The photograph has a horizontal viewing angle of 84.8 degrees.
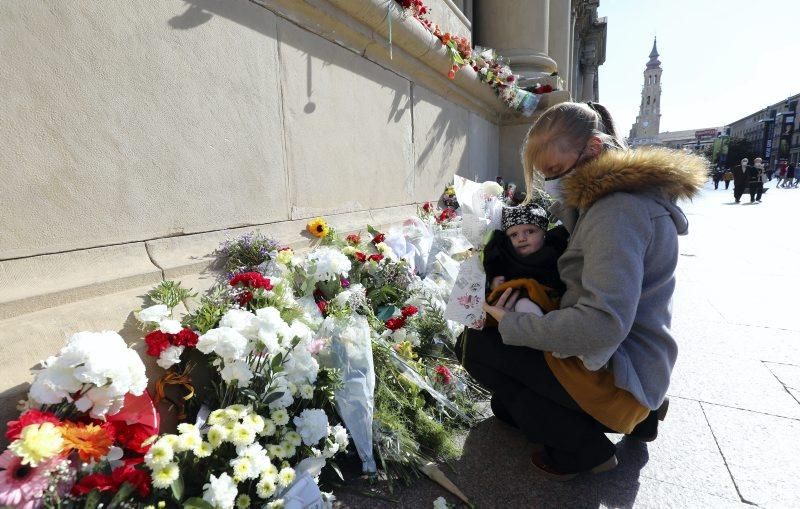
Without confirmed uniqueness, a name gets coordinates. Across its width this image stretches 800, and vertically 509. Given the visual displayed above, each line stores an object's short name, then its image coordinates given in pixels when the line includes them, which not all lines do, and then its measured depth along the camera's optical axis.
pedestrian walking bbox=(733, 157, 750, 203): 16.47
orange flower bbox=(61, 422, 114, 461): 1.14
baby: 1.85
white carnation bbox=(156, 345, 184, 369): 1.58
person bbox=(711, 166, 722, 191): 31.76
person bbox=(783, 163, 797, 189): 29.96
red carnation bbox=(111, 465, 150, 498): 1.20
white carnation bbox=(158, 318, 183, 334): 1.61
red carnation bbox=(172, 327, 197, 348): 1.62
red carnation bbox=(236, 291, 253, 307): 1.98
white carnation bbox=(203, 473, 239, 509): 1.24
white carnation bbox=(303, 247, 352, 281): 2.39
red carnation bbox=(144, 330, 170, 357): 1.55
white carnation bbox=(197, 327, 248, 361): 1.51
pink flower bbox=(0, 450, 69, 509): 1.08
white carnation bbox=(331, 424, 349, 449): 1.71
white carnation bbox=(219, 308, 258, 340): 1.63
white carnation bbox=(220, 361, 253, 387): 1.50
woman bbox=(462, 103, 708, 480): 1.48
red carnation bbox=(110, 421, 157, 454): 1.33
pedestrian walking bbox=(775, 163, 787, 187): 36.36
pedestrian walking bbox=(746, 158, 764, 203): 16.33
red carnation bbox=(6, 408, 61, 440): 1.09
